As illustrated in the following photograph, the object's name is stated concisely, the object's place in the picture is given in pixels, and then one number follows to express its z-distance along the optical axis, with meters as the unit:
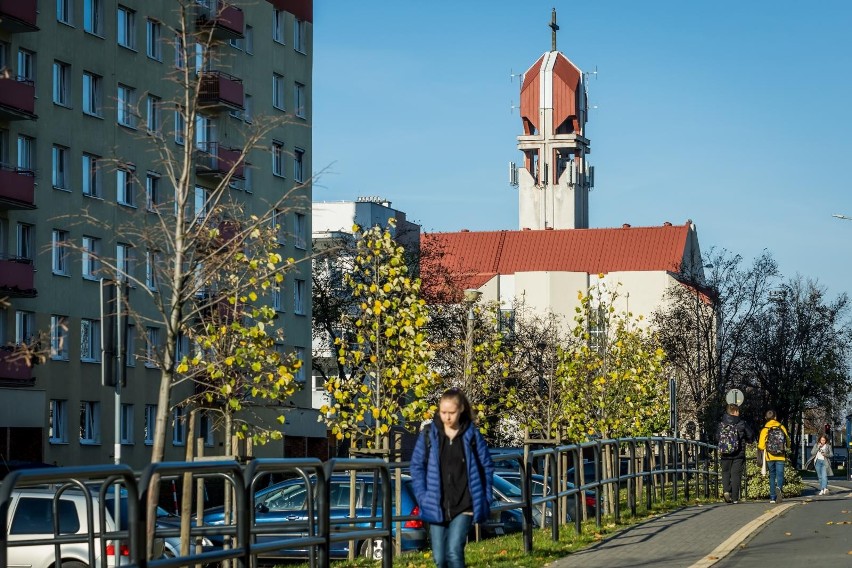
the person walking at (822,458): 40.59
